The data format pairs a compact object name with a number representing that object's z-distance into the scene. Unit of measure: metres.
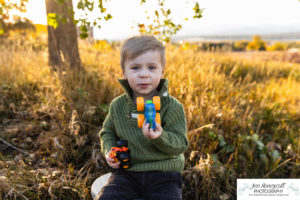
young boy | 1.67
